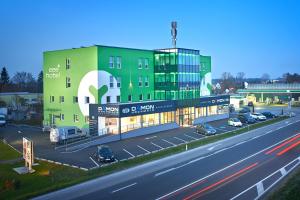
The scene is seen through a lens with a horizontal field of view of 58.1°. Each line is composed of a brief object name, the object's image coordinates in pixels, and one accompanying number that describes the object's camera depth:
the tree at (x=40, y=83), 94.35
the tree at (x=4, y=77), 94.14
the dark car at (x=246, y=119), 41.79
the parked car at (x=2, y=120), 43.57
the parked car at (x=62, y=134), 30.15
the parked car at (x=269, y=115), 47.67
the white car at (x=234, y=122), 39.21
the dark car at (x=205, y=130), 33.60
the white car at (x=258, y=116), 44.45
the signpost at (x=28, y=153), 21.72
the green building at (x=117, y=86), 34.56
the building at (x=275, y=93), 76.47
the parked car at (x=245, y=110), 52.18
